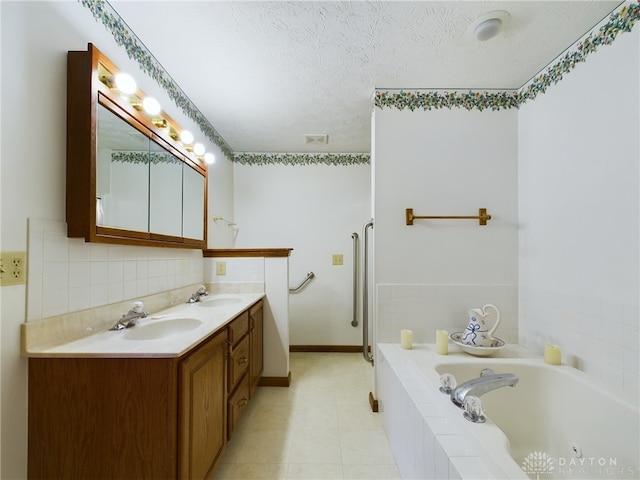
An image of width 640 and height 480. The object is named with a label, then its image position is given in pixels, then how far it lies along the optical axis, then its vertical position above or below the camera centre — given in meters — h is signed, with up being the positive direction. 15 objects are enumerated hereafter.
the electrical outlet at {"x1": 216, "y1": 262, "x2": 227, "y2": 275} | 2.42 -0.19
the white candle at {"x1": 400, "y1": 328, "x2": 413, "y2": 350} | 1.83 -0.61
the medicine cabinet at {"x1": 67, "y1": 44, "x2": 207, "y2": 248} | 1.11 +0.40
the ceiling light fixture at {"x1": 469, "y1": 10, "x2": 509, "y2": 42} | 1.32 +1.10
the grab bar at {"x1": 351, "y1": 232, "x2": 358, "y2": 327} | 3.09 -0.37
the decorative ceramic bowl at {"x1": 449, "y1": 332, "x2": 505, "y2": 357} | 1.68 -0.61
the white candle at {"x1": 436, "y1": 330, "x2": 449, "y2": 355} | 1.74 -0.60
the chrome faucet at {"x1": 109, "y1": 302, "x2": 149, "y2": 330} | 1.29 -0.35
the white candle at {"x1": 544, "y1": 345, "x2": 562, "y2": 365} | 1.56 -0.61
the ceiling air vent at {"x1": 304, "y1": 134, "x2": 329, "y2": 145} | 2.77 +1.10
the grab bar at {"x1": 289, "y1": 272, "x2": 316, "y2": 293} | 3.16 -0.41
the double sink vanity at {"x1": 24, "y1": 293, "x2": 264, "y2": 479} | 0.97 -0.58
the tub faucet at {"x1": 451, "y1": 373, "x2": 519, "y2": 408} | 1.11 -0.55
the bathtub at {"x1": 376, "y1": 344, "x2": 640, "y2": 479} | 0.93 -0.76
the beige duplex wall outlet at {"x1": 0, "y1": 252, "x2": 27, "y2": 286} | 0.88 -0.07
